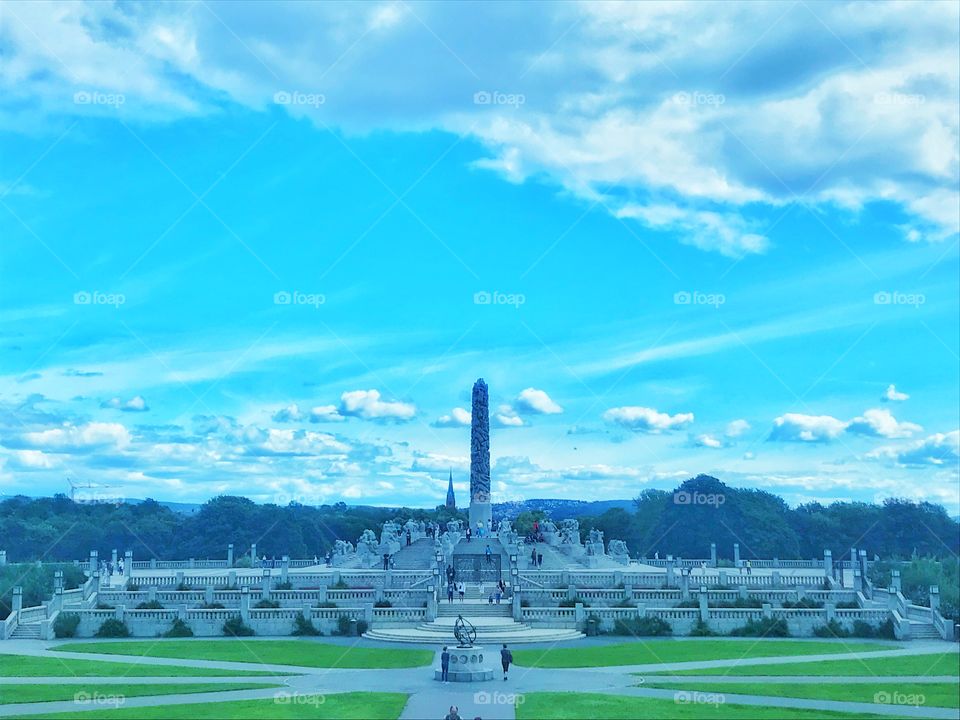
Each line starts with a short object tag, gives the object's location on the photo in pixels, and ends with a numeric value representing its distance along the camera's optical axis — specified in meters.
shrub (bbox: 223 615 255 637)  48.59
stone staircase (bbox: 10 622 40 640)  48.69
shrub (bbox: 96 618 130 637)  48.84
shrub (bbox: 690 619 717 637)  47.91
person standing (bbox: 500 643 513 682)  33.12
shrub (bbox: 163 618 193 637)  48.50
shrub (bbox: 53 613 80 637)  48.88
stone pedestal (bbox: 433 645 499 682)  32.66
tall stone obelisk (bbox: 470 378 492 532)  91.75
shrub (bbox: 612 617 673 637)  47.69
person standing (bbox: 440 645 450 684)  32.97
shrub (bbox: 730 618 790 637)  47.72
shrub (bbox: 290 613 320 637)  48.59
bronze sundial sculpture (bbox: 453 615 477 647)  34.52
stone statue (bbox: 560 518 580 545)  80.95
